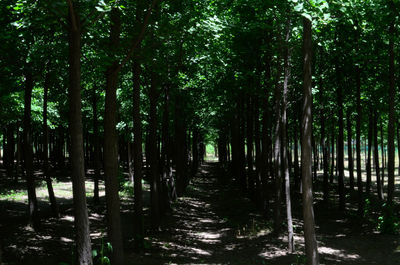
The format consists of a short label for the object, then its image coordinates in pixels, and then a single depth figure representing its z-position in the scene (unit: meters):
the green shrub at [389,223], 15.48
